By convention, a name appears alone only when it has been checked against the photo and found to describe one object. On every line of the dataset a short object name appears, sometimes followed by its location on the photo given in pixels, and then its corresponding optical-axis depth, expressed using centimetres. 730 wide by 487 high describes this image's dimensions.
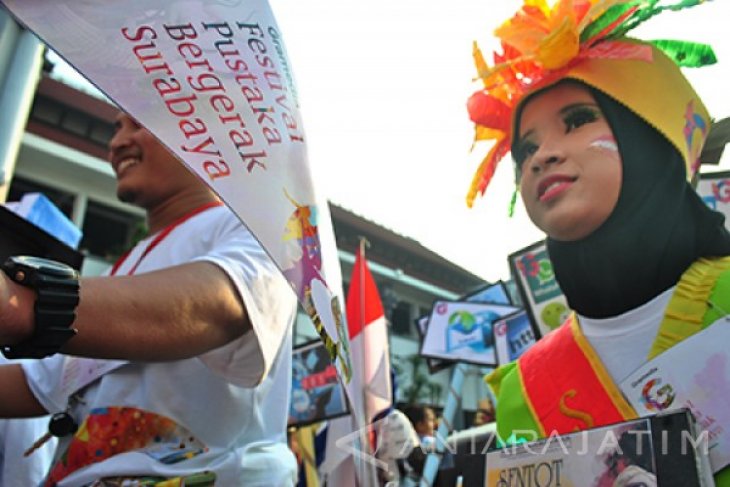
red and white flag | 379
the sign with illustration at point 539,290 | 242
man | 91
